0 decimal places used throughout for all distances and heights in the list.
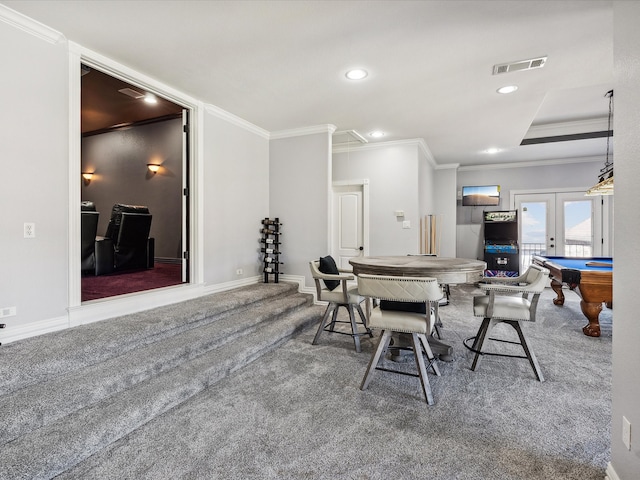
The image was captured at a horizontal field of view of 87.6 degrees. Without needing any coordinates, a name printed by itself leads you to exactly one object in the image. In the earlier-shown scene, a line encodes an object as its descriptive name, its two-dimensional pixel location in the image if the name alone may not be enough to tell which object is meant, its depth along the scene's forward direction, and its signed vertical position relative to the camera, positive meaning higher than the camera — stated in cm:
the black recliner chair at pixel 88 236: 404 -1
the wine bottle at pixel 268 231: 515 +8
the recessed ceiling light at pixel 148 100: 475 +199
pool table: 366 -54
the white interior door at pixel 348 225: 602 +21
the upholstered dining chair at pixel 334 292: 334 -58
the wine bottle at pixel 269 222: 516 +22
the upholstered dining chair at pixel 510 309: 268 -59
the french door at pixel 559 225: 712 +28
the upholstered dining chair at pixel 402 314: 233 -59
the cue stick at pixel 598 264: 435 -35
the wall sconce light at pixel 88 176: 698 +124
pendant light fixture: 419 +69
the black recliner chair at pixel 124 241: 475 -8
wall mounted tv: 776 +99
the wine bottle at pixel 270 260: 511 -37
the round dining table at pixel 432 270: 273 -28
